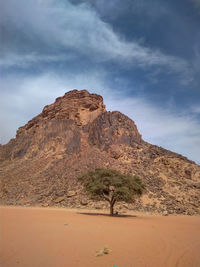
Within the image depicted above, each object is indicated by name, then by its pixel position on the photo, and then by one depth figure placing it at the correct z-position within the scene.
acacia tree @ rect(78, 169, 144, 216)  25.25
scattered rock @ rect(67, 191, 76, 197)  39.50
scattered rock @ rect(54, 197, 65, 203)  38.13
